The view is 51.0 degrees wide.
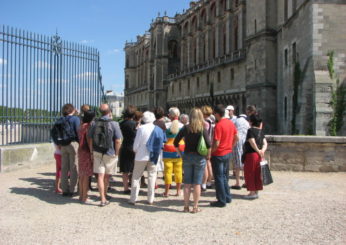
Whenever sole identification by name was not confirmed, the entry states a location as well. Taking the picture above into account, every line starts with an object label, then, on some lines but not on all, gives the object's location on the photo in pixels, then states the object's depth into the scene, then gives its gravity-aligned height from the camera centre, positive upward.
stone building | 15.04 +4.96
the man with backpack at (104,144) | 6.40 -0.26
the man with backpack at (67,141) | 7.09 -0.23
